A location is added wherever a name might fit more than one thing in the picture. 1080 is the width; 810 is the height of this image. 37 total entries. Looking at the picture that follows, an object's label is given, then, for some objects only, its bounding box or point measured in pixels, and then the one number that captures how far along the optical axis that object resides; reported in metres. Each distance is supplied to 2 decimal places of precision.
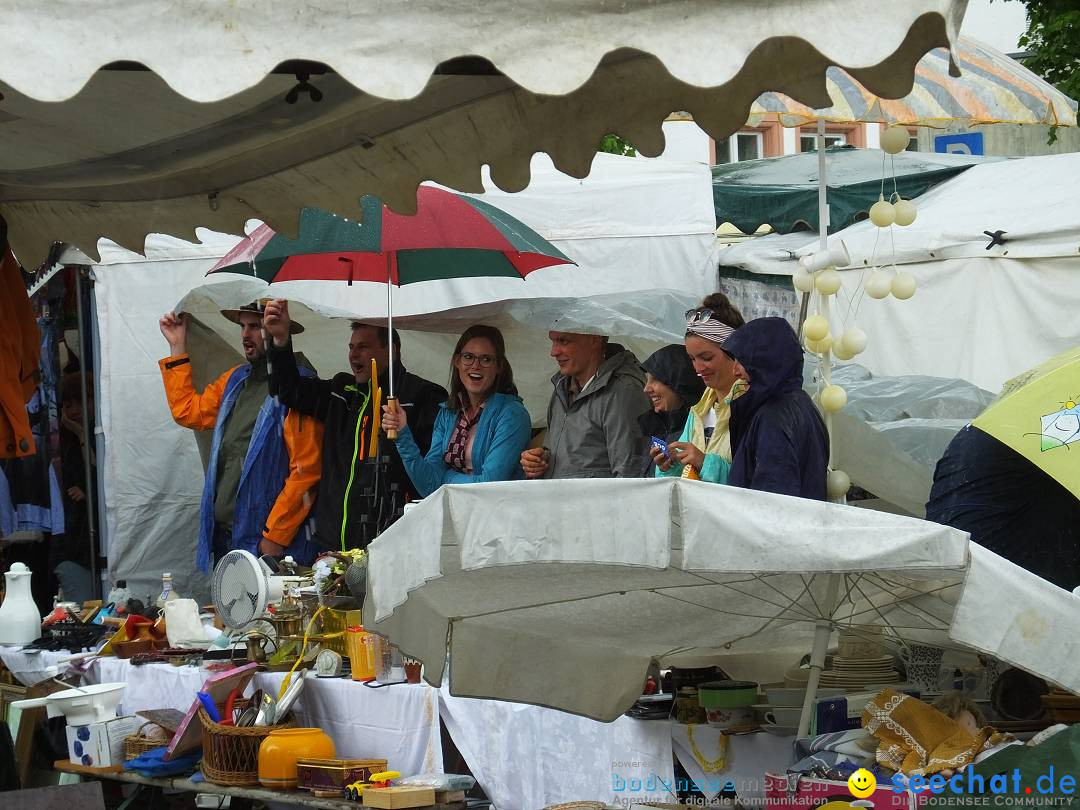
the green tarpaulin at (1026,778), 5.94
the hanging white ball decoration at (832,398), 9.27
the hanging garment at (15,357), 9.14
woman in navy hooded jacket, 8.91
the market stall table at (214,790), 9.62
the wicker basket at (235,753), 10.24
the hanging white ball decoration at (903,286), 9.37
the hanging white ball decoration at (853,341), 9.24
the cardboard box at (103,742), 11.29
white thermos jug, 13.56
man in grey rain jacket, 12.32
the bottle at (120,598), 14.01
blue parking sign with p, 31.67
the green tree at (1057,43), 22.74
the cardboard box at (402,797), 9.17
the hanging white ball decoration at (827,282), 9.29
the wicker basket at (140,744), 11.07
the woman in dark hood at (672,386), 11.73
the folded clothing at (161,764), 10.82
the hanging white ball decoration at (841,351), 9.29
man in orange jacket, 14.77
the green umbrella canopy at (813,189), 19.37
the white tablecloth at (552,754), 8.67
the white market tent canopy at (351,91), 4.70
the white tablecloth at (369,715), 10.09
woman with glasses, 13.03
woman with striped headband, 9.87
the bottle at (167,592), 13.45
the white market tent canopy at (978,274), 16.17
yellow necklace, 8.34
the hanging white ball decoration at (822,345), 9.19
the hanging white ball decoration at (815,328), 9.08
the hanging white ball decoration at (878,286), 9.18
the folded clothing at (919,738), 6.64
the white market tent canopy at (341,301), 16.78
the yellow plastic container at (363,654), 10.58
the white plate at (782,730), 8.18
